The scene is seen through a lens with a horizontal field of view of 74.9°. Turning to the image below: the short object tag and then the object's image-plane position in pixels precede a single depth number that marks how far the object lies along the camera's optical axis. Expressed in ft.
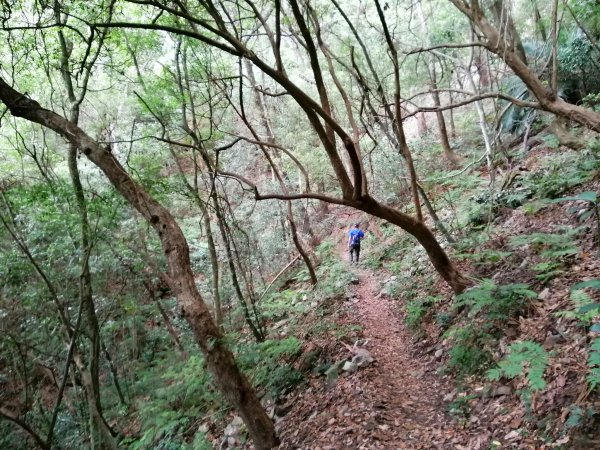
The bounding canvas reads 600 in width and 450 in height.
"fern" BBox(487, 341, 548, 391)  9.91
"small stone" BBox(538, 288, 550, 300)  15.34
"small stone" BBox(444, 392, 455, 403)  14.88
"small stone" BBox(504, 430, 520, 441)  11.15
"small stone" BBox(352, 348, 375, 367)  19.36
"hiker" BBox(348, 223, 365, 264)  41.63
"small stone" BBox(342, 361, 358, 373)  19.22
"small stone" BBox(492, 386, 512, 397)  13.00
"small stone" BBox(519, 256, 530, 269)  18.28
